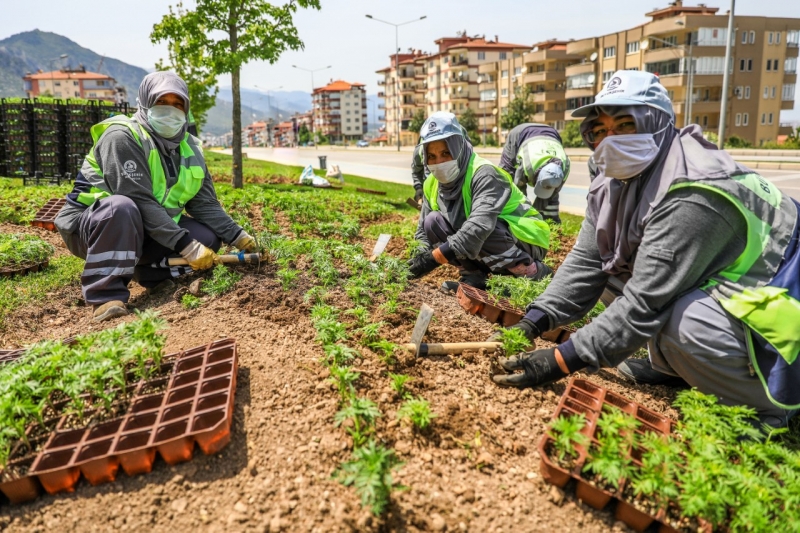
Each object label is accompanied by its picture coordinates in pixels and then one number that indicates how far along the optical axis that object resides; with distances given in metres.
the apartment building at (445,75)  74.62
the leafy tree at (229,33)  10.83
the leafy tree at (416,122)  74.14
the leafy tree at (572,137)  43.45
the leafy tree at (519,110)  54.22
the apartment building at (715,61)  45.75
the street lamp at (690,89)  37.25
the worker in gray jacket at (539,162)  6.32
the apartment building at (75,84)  112.50
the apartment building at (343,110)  127.75
